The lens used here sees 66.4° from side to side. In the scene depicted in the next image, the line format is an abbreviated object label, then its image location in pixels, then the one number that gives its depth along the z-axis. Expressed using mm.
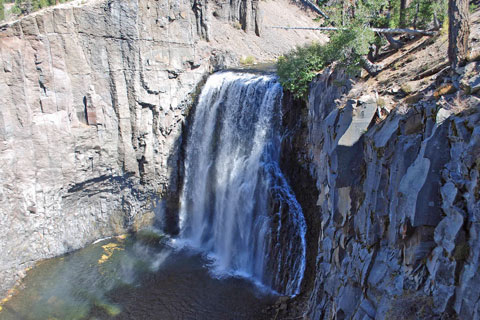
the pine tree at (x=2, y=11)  44750
